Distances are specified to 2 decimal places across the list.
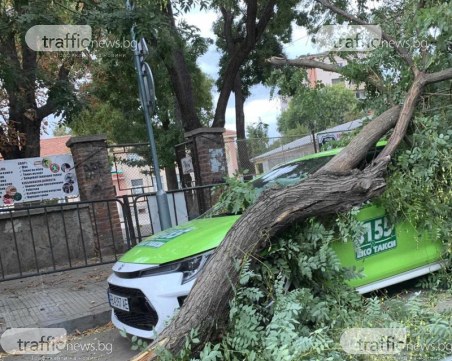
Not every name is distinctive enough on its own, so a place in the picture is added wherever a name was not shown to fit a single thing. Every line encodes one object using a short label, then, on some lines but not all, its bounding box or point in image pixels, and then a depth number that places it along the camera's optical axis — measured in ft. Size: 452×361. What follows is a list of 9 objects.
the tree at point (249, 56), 46.39
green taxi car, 12.59
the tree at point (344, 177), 11.16
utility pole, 20.65
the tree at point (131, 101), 34.99
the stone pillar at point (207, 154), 32.58
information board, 28.71
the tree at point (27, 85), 21.30
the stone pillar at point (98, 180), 29.40
